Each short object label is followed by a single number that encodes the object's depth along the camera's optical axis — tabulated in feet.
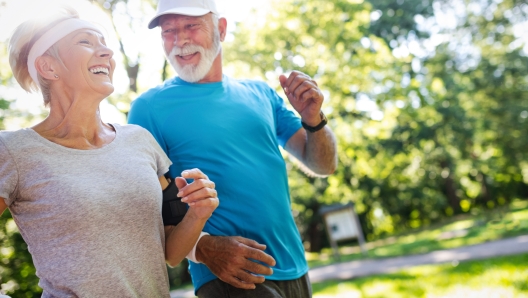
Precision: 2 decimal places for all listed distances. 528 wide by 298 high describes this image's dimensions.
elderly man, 8.17
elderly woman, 6.00
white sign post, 48.96
